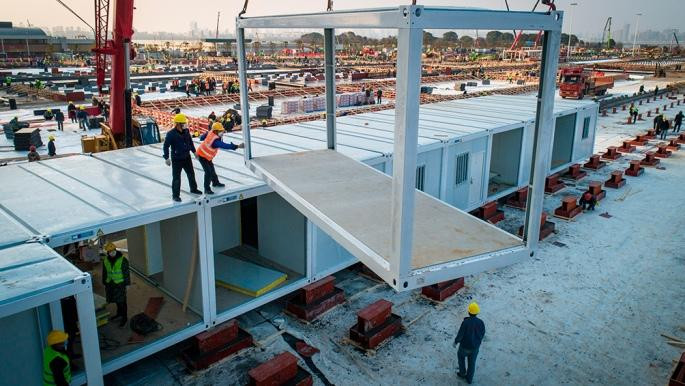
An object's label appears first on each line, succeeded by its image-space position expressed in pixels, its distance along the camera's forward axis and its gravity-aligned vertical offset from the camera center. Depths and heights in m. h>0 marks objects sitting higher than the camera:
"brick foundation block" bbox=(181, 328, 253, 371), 8.38 -4.88
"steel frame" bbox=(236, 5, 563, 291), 4.12 -0.32
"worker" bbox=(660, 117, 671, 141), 28.58 -2.75
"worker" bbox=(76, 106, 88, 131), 28.50 -2.78
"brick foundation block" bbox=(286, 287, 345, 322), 9.95 -4.77
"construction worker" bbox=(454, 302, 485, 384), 7.73 -4.12
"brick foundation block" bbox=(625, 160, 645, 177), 21.31 -3.96
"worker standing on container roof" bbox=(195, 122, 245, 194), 8.70 -1.42
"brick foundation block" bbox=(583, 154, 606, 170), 22.59 -3.94
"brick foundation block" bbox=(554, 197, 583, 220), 15.95 -4.30
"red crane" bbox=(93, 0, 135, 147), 15.62 +0.14
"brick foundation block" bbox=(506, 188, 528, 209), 17.23 -4.33
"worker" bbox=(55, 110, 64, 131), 28.63 -2.95
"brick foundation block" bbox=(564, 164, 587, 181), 20.83 -4.06
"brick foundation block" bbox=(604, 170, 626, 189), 19.48 -4.08
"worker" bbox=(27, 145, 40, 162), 18.22 -3.20
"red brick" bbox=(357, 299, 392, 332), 9.05 -4.47
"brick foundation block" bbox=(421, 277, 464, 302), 10.69 -4.70
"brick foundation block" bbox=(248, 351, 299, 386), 7.40 -4.54
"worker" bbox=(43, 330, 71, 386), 6.03 -3.58
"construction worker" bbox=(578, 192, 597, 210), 16.72 -4.19
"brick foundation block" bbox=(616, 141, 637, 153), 25.89 -3.68
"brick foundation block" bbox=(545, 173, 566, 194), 18.98 -4.19
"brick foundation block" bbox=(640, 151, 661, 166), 23.16 -3.85
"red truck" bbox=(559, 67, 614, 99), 44.16 -0.56
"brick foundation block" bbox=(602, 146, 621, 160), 24.31 -3.73
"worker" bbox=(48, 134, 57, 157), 21.22 -3.38
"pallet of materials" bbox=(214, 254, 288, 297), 9.77 -4.22
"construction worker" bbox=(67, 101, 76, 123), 30.59 -2.61
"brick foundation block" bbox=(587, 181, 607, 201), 17.52 -4.01
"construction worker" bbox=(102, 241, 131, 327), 8.39 -3.53
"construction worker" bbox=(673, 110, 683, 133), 30.47 -2.74
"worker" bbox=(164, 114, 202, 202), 8.40 -1.39
